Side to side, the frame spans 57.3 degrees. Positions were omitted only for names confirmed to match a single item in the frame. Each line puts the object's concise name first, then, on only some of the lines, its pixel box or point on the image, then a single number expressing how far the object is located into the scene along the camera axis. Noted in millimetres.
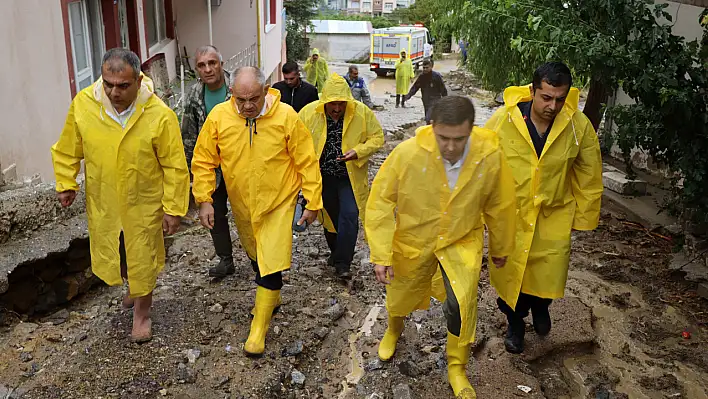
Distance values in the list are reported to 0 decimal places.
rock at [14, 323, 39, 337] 4129
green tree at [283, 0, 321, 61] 27172
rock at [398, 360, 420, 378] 3994
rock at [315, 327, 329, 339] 4457
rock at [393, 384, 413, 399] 3752
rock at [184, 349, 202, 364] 3915
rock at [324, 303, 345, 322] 4719
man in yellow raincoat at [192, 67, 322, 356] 3934
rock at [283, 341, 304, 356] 4148
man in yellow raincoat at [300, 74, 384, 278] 4996
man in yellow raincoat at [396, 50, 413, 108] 20016
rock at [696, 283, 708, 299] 5409
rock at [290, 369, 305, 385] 3947
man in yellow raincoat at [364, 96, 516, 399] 3344
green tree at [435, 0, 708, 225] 4570
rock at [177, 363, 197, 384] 3705
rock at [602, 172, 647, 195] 7855
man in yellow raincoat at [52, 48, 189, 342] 3602
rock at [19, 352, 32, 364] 3858
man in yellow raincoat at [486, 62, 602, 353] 3779
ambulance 28500
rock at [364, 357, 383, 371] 4086
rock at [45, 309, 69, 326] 4449
